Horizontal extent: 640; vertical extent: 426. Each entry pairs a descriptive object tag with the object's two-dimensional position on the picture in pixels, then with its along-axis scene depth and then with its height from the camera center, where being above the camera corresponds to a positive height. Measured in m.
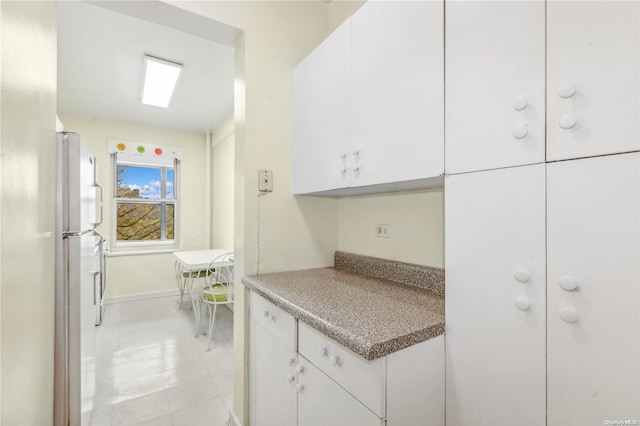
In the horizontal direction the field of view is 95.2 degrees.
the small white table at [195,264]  3.02 -0.55
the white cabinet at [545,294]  0.59 -0.20
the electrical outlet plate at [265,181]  1.63 +0.17
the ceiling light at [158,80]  2.50 +1.25
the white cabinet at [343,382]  0.80 -0.54
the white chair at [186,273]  3.46 -0.74
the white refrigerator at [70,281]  1.41 -0.35
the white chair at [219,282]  2.80 -0.73
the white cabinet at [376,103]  0.96 +0.44
